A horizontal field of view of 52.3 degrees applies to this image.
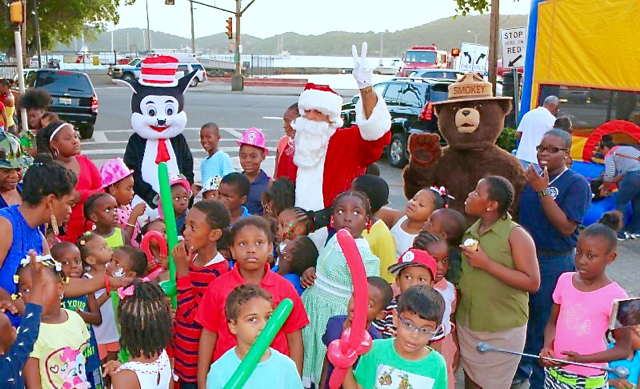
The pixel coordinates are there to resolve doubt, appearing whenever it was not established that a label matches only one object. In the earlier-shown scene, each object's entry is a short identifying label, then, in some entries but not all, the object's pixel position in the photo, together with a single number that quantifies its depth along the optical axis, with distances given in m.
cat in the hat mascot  4.92
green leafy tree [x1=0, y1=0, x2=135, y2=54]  32.50
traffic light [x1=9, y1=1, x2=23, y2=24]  10.02
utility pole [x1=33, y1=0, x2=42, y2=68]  20.45
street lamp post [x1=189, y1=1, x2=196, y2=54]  49.36
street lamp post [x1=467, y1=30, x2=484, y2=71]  18.80
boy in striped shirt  3.42
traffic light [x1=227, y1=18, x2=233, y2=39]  32.00
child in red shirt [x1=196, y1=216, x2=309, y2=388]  3.20
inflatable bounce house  8.64
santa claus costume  4.45
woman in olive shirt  3.58
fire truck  33.06
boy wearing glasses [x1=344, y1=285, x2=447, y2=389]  2.74
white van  29.28
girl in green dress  3.51
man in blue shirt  4.24
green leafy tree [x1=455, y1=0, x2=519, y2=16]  14.91
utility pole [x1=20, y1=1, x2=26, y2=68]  22.52
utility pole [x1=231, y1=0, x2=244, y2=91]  31.77
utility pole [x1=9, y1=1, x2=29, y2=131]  9.37
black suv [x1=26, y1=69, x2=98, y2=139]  14.98
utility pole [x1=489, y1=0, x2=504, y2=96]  13.34
